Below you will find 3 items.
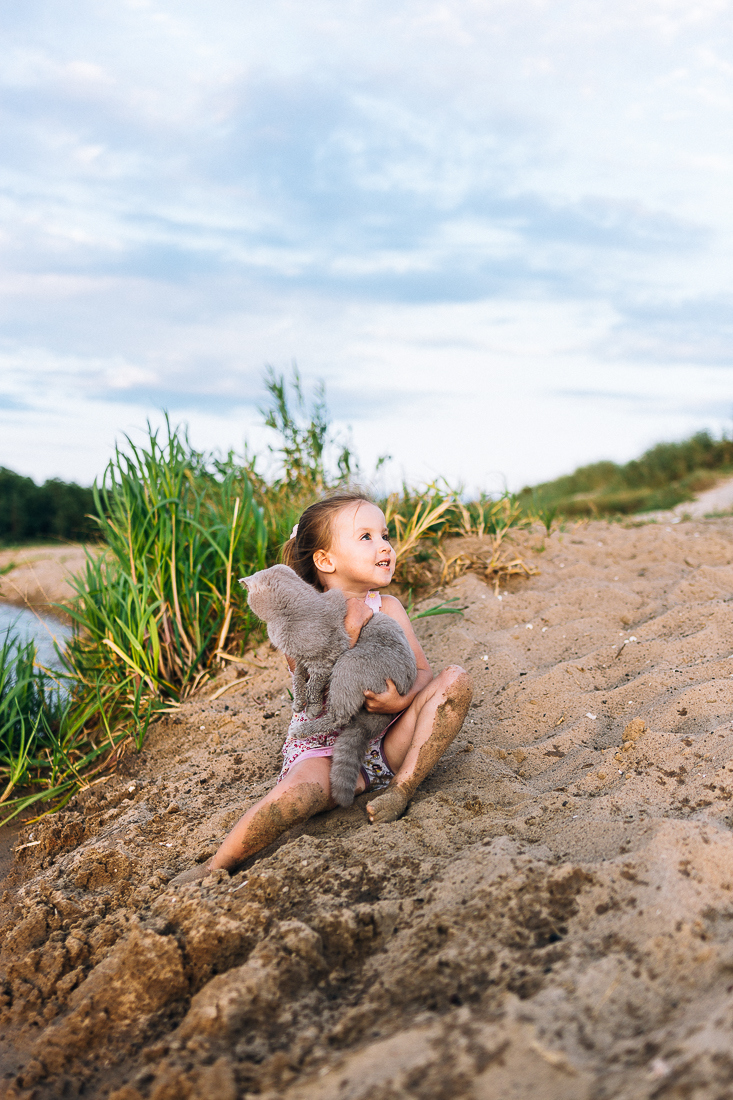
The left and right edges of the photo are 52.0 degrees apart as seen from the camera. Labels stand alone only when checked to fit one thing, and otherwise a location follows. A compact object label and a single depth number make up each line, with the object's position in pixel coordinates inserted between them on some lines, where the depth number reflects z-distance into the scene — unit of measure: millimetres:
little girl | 2379
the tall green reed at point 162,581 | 3977
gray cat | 2463
